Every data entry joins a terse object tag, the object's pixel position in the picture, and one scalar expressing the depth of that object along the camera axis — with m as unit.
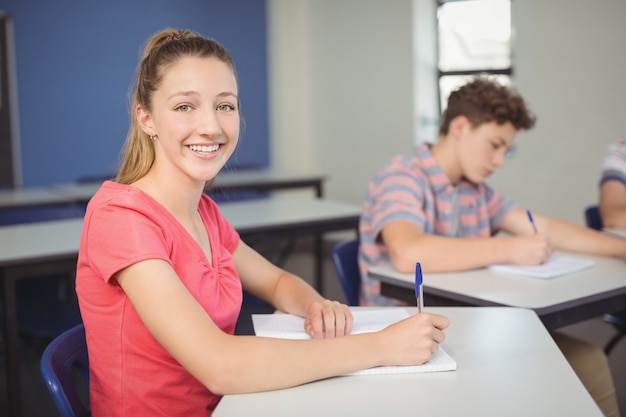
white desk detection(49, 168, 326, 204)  4.71
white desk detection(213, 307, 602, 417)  1.17
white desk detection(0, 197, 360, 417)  2.72
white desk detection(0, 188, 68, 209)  4.02
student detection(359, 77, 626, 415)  2.15
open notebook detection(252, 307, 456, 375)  1.33
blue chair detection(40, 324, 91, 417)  1.32
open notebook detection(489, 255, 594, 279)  2.09
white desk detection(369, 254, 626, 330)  1.85
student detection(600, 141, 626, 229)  2.86
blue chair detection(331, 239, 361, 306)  2.40
